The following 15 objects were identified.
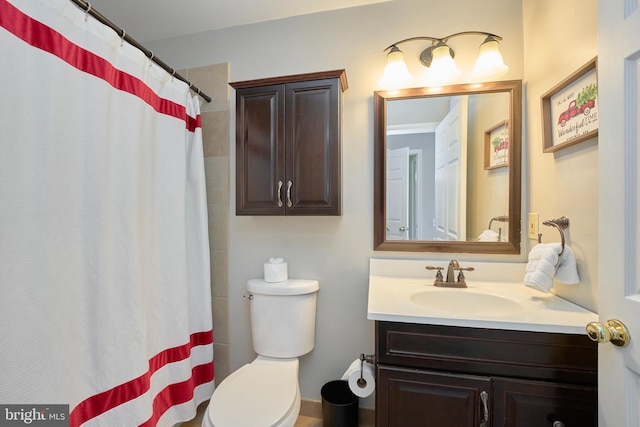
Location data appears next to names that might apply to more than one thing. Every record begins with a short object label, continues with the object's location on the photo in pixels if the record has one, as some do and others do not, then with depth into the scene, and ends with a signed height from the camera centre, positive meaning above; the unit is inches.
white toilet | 45.9 -28.0
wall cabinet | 56.6 +13.8
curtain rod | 38.4 +28.2
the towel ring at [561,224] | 43.4 -2.6
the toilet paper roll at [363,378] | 44.2 -27.6
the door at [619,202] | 25.0 +0.5
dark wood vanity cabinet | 34.4 -22.2
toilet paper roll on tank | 60.4 -13.3
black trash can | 54.8 -40.0
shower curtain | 31.7 -1.8
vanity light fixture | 52.2 +28.5
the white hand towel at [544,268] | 42.4 -9.4
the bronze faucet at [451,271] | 53.2 -12.0
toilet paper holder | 43.3 -25.4
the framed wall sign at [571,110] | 38.3 +15.0
